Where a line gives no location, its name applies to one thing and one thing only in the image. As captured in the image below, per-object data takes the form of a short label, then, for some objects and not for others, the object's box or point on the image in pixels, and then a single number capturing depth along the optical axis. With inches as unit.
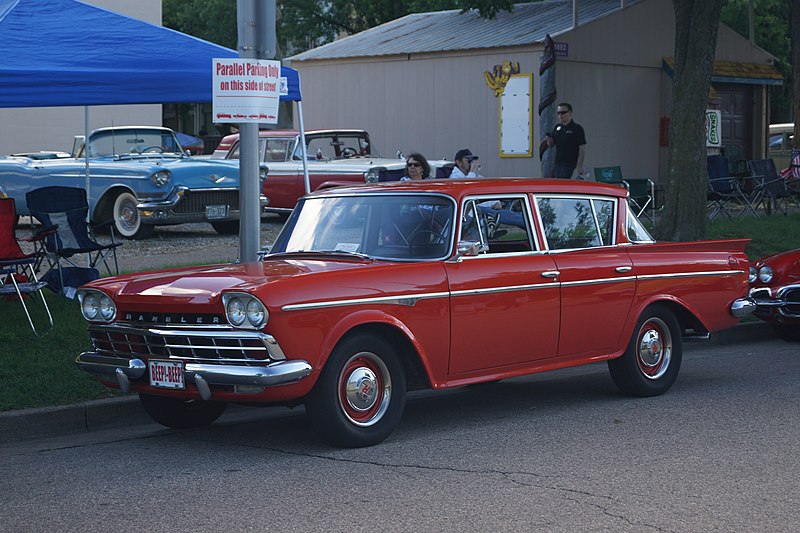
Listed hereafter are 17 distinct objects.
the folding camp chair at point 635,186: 772.0
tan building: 951.6
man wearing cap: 558.6
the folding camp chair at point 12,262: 393.4
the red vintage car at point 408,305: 264.1
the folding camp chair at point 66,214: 470.0
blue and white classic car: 691.4
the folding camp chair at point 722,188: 817.5
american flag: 884.6
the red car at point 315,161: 796.0
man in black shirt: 686.5
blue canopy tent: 387.9
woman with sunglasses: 494.0
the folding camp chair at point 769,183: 855.9
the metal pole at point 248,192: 386.0
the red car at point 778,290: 453.4
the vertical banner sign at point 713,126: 983.6
